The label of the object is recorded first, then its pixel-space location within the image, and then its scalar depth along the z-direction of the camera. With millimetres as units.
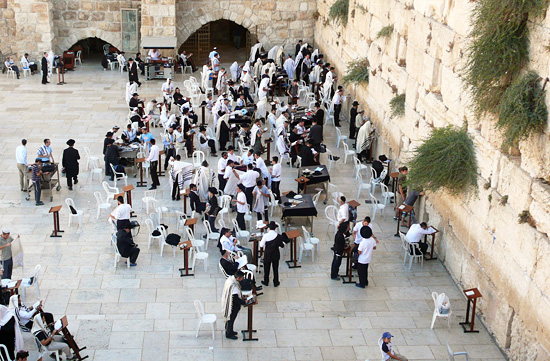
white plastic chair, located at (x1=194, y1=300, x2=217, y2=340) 11219
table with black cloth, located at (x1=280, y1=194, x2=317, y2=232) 14602
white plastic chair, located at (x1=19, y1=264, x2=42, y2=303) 11992
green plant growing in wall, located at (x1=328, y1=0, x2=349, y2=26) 23625
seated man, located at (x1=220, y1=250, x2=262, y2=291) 12078
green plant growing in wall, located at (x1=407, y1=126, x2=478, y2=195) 12500
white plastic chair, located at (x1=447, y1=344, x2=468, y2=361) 10039
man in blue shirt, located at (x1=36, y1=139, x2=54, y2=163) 16438
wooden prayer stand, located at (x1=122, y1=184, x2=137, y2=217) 15461
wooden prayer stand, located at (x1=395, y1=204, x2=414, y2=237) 14602
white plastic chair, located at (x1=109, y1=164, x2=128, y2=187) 16872
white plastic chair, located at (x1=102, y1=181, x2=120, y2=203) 15599
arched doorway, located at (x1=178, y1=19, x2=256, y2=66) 30750
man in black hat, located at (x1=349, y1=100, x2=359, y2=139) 20005
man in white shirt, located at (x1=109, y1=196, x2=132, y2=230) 13844
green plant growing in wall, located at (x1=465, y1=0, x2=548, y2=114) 10445
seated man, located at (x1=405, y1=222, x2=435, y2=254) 13578
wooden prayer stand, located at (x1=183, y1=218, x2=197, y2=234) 13693
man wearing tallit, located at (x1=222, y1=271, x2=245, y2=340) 11039
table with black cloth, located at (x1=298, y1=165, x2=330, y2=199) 16422
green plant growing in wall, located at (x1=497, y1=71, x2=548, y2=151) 10070
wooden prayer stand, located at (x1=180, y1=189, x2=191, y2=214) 15208
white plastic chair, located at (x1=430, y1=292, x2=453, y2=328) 11695
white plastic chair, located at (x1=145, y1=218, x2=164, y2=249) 14009
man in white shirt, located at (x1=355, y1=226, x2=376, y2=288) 12641
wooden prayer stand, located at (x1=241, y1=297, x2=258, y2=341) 11156
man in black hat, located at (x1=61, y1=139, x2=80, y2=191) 16422
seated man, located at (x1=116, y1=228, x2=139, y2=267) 13195
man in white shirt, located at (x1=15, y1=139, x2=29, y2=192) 16188
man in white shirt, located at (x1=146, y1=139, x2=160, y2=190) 16594
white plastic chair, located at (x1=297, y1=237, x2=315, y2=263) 13820
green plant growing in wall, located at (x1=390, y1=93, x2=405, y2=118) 16938
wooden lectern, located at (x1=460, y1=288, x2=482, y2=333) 11555
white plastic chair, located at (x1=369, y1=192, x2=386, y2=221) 15648
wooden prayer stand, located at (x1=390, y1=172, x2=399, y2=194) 16125
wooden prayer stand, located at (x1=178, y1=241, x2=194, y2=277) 12953
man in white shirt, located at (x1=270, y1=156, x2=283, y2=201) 15633
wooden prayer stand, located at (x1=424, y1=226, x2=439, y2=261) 13875
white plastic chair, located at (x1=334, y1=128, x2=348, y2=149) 19566
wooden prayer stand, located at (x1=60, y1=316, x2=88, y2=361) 10367
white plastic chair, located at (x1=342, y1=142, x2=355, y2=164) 18656
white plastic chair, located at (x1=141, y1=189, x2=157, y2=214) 15638
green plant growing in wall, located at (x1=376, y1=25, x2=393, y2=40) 18328
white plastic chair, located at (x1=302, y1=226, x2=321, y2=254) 13888
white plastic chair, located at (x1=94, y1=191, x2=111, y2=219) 15297
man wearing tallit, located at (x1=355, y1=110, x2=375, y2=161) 18562
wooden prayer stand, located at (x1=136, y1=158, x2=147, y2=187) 17141
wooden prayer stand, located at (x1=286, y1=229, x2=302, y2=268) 13414
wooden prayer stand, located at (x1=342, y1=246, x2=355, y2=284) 13188
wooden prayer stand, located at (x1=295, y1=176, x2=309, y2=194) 16078
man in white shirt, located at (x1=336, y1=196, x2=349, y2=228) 13984
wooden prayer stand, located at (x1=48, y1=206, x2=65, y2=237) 14273
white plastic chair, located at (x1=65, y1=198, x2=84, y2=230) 14844
